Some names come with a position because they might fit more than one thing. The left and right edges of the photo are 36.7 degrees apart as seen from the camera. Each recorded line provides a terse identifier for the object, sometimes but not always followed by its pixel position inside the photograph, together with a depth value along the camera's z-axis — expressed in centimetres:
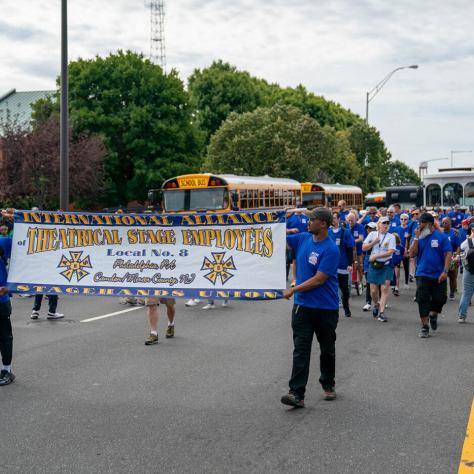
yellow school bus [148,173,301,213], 2208
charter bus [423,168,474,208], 2894
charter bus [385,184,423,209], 3614
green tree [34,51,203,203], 4084
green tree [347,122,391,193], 5150
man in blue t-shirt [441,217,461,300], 1438
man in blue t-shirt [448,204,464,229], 2101
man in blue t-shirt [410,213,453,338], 1017
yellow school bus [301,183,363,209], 3359
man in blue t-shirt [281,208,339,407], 650
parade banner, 759
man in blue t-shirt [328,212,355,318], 1230
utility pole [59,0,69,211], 1897
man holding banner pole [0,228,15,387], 755
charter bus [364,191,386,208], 4928
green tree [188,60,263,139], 5744
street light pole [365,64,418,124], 3941
